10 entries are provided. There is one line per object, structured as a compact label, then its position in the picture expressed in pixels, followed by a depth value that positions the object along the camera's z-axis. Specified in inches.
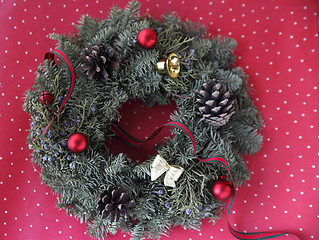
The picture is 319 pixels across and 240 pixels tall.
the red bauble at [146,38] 30.9
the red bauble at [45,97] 30.2
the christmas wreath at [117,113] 30.2
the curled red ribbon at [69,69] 29.4
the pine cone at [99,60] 30.1
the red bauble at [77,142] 29.6
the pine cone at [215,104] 29.3
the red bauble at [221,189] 30.4
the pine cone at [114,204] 28.5
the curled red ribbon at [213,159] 29.2
